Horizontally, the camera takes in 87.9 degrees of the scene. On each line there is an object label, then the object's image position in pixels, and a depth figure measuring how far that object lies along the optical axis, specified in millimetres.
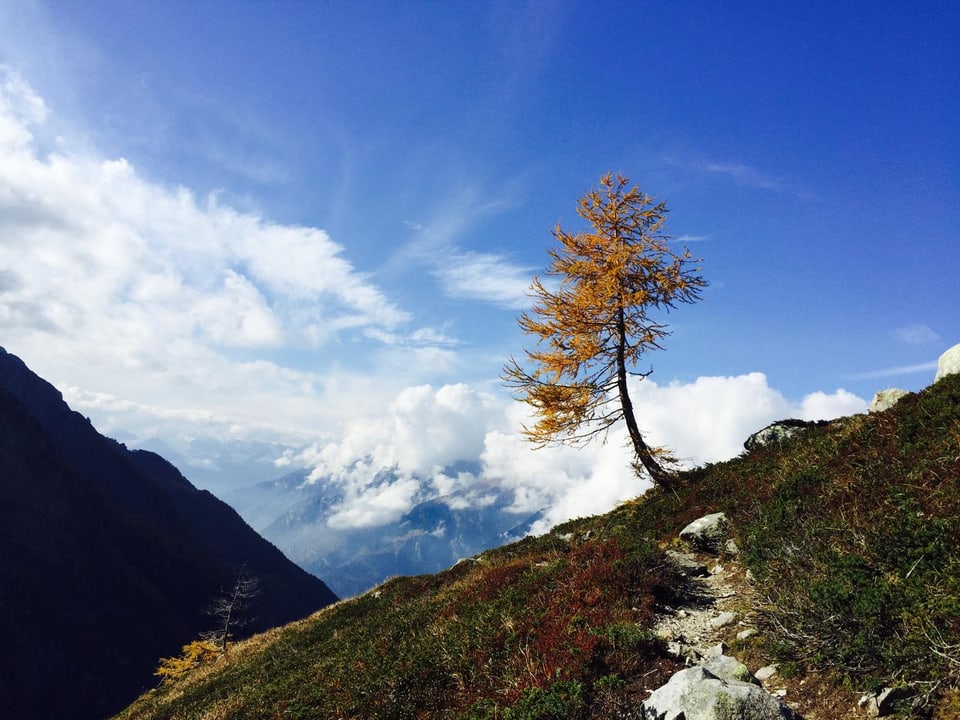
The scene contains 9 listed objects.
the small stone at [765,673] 6184
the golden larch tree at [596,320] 17359
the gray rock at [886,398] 15434
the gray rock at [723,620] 8227
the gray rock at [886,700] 4891
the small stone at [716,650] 7055
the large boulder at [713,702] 5035
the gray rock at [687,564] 10859
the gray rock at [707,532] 11922
